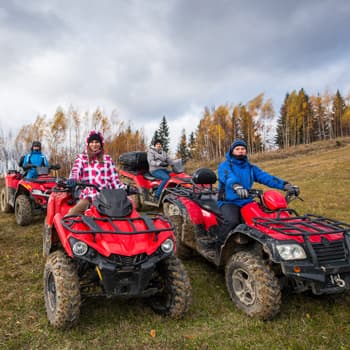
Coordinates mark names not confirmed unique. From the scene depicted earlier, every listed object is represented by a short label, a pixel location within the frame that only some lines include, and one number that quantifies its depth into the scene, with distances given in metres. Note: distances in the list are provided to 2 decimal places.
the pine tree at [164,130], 51.69
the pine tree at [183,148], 61.19
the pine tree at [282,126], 50.67
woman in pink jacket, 4.12
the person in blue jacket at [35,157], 8.01
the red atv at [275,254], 2.89
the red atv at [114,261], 2.76
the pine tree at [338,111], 52.54
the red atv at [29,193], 6.86
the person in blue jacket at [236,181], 3.92
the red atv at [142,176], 7.62
